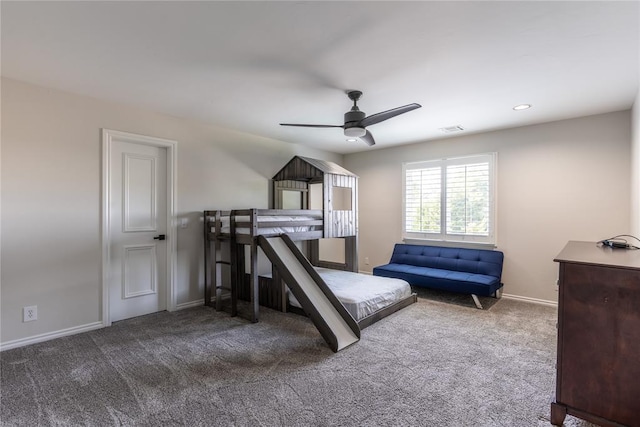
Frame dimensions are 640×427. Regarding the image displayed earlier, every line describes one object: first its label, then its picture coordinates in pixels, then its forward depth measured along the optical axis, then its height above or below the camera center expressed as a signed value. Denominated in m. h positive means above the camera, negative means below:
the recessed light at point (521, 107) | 3.49 +1.24
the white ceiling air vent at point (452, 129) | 4.39 +1.24
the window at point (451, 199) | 4.64 +0.22
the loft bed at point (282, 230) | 3.64 -0.24
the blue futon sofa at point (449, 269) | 3.97 -0.87
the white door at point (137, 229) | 3.51 -0.21
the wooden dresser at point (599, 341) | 1.56 -0.70
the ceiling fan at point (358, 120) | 2.80 +0.89
